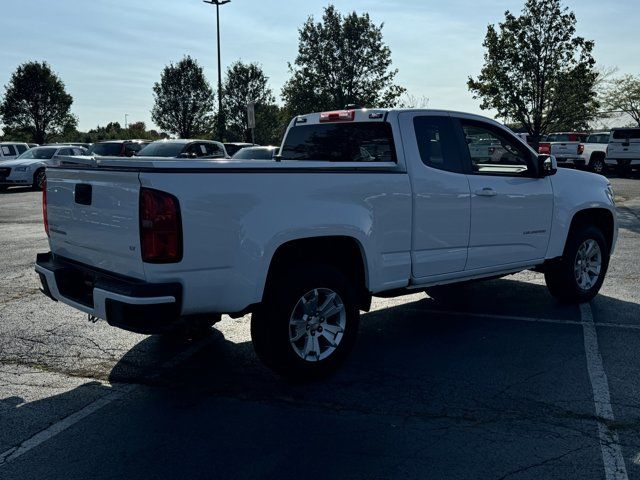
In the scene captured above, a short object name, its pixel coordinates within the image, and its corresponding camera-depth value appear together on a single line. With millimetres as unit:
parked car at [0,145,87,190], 22578
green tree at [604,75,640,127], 55094
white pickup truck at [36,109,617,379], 3730
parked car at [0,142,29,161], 26834
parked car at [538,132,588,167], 27953
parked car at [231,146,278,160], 17234
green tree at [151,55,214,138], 48875
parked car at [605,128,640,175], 26938
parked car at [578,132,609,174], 28508
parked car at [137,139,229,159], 17141
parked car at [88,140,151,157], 21141
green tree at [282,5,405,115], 38906
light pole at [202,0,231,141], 36188
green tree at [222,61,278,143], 47438
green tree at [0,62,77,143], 49000
